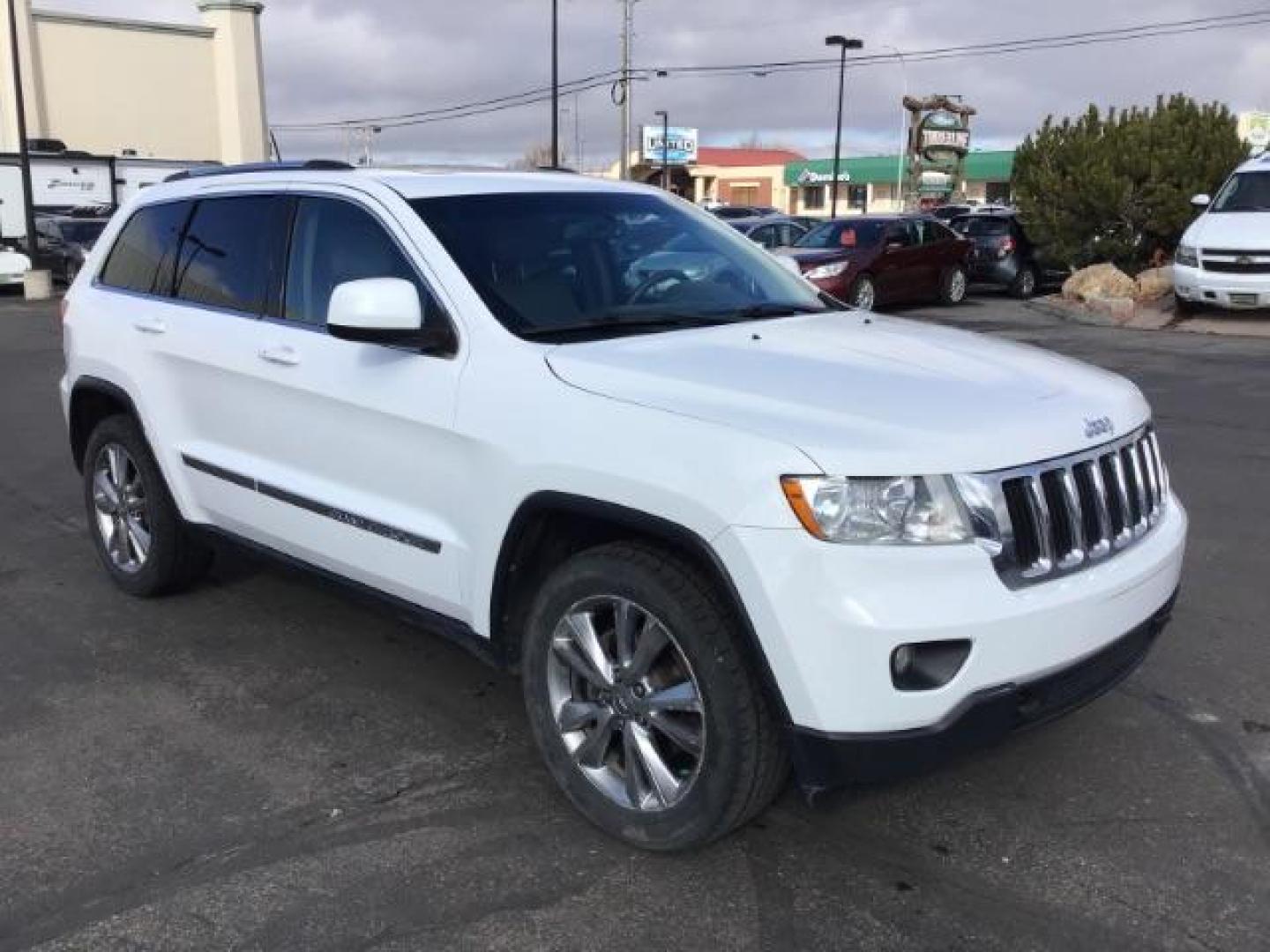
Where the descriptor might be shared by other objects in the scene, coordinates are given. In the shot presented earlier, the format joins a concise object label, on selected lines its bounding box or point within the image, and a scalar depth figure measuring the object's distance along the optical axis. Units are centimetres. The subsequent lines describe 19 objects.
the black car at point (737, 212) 3568
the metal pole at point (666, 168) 5419
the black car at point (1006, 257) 2155
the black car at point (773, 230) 2183
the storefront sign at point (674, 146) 7031
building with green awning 7838
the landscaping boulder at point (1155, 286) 1844
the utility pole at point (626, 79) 3897
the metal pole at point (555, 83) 3372
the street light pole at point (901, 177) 6788
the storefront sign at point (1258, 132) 2281
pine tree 1969
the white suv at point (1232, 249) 1527
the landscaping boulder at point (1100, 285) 1836
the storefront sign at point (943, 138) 6131
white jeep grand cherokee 276
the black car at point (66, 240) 2436
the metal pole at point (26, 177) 2497
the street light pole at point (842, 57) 4156
